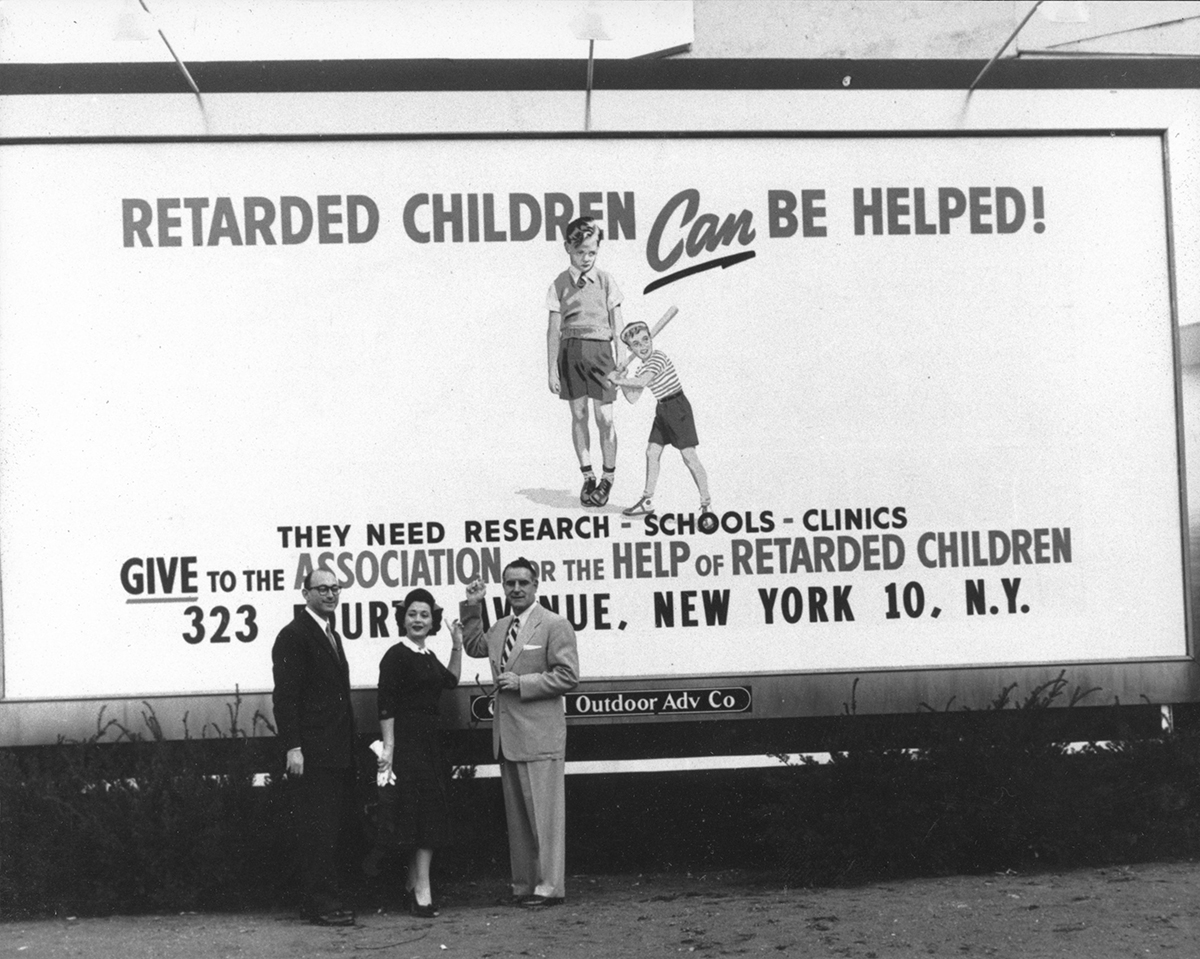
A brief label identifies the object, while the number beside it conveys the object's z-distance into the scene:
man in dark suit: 6.70
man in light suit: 6.97
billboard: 7.30
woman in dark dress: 6.82
